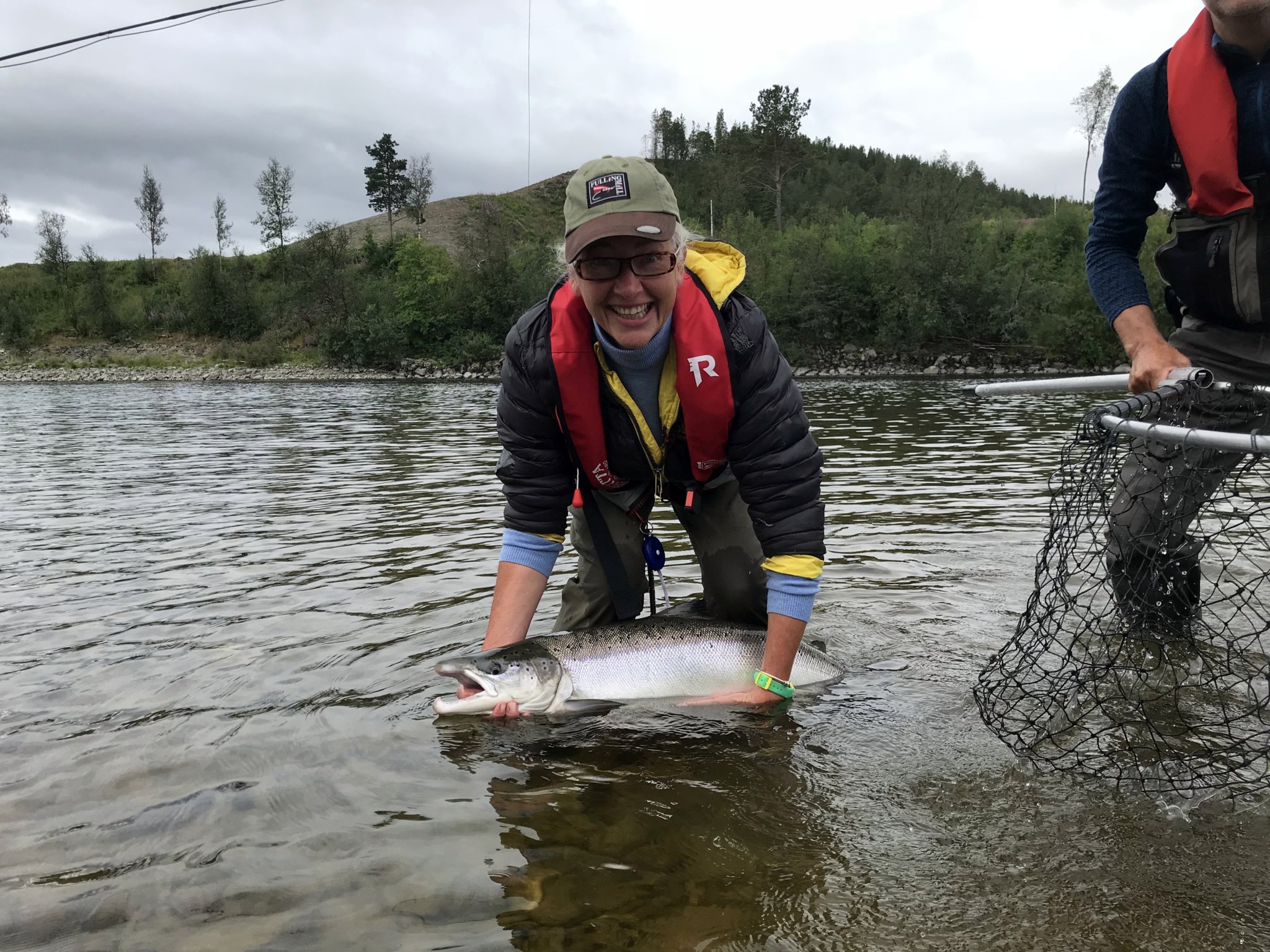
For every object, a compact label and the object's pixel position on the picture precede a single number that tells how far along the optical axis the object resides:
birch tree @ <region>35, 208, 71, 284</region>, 81.00
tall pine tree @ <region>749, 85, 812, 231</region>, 81.00
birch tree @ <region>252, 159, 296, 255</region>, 82.25
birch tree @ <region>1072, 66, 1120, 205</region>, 62.56
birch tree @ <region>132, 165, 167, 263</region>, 86.69
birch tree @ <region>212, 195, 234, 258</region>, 82.88
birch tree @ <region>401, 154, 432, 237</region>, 91.56
